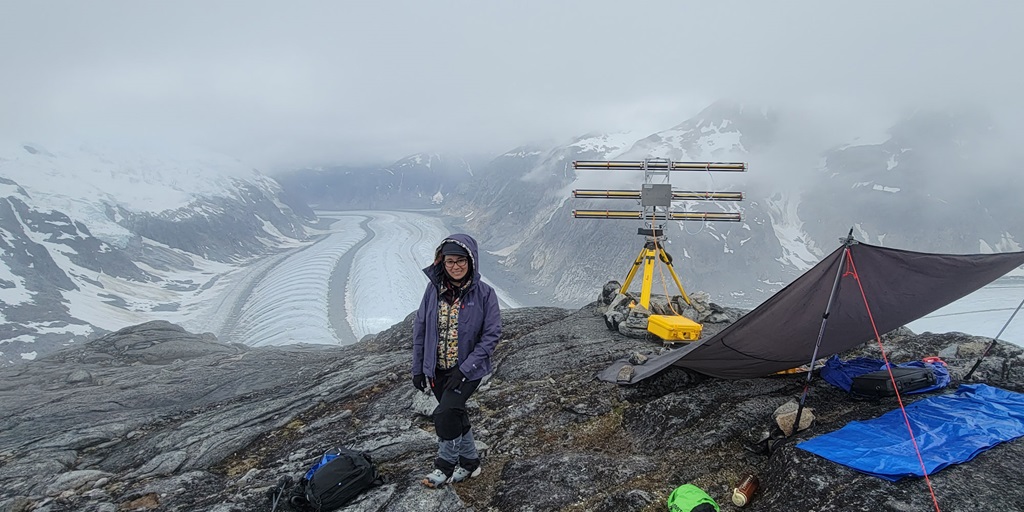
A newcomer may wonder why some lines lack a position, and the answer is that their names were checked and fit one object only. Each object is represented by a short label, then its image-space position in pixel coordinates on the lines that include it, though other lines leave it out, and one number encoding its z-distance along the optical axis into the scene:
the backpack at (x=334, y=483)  6.01
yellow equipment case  11.23
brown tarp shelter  7.32
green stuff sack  5.00
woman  5.64
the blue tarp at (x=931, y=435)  5.11
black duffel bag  7.01
